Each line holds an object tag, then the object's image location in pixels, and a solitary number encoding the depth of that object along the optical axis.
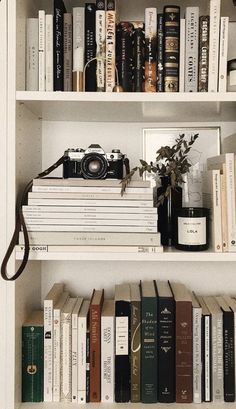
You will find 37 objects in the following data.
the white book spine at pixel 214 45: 0.97
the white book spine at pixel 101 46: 1.00
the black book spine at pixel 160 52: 1.00
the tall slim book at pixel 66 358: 1.03
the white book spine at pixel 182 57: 1.00
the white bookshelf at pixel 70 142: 0.95
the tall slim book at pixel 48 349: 1.03
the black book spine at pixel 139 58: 1.01
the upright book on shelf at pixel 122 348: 1.03
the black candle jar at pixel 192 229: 0.97
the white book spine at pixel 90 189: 0.98
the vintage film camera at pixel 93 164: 1.03
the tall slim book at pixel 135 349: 1.03
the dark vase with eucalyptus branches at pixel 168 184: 1.02
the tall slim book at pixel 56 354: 1.03
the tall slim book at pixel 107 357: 1.03
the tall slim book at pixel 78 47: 1.01
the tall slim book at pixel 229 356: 1.03
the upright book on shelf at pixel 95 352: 1.03
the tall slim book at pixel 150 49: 1.00
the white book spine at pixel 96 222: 0.97
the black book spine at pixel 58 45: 1.00
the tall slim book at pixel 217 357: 1.03
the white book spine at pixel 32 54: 1.01
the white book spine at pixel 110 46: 1.00
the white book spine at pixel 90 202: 0.97
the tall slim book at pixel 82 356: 1.03
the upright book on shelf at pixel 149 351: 1.02
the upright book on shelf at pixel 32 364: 1.03
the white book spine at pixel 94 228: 0.97
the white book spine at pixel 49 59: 1.01
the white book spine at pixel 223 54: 0.97
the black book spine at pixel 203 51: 0.99
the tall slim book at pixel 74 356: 1.03
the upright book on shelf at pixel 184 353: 1.02
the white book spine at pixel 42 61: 1.01
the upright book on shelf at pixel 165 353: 1.03
